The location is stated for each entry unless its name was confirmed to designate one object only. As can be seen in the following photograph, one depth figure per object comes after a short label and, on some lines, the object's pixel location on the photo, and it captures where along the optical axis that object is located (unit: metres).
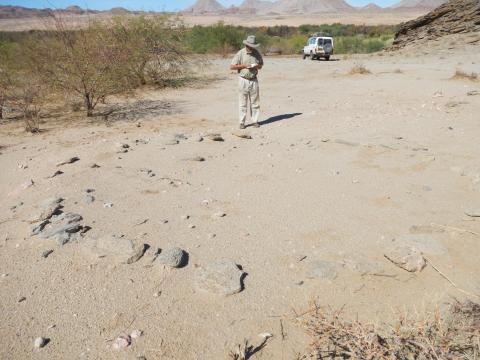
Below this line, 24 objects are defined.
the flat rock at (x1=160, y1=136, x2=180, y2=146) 6.08
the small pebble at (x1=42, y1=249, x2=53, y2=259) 3.18
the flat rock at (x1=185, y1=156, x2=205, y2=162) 5.30
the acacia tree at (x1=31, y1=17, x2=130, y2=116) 8.57
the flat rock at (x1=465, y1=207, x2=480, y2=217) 3.50
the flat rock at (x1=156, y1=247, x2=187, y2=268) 2.97
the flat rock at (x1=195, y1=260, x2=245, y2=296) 2.69
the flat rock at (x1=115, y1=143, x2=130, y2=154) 5.75
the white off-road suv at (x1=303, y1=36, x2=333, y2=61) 23.59
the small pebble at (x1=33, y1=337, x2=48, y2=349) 2.34
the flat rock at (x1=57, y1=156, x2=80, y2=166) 5.29
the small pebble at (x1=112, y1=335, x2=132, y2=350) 2.29
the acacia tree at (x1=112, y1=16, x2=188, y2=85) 12.36
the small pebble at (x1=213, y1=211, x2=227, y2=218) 3.72
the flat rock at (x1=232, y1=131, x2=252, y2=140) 6.34
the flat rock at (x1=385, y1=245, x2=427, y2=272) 2.80
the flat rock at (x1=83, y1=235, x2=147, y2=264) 3.07
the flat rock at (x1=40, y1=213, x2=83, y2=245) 3.36
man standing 6.62
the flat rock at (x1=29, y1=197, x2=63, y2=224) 3.73
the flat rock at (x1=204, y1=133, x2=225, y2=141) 6.17
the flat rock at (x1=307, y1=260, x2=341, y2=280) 2.79
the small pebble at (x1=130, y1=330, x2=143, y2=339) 2.37
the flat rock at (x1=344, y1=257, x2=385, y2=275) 2.81
